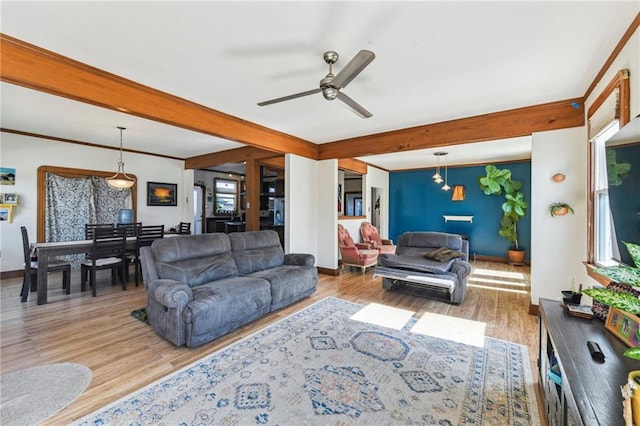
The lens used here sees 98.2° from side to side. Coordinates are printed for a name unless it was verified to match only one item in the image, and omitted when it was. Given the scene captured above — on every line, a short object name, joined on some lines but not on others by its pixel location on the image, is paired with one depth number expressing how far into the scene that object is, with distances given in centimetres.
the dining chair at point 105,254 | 410
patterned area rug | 175
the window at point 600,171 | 236
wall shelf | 736
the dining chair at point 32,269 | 376
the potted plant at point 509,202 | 616
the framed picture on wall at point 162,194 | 682
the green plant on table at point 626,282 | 108
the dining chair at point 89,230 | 484
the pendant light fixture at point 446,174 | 754
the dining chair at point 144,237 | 465
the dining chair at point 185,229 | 593
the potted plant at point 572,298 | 197
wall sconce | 729
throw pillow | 421
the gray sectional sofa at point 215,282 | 256
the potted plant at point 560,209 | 328
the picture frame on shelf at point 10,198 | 489
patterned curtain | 537
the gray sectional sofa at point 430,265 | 383
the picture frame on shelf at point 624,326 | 139
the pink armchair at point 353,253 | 571
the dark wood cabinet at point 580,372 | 102
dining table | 363
